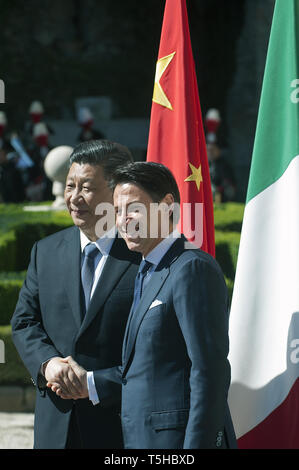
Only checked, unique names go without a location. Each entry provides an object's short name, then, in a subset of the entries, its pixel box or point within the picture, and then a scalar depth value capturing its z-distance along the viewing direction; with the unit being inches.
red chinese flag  296.0
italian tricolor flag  269.6
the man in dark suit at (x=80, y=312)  224.2
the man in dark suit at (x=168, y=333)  185.3
